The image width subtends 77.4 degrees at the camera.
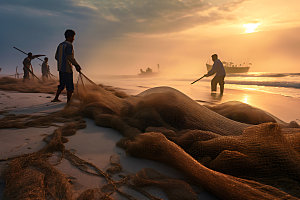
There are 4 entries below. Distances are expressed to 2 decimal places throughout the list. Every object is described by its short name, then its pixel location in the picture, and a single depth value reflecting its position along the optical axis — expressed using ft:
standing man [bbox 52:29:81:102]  16.75
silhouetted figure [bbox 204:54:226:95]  31.27
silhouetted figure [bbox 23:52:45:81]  37.56
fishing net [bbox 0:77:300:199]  4.11
